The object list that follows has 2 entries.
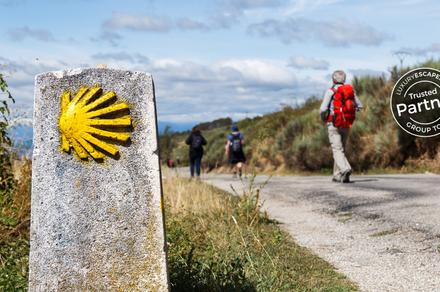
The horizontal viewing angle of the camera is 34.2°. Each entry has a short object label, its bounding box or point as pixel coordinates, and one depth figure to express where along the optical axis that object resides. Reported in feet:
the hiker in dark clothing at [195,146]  61.98
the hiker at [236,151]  60.95
